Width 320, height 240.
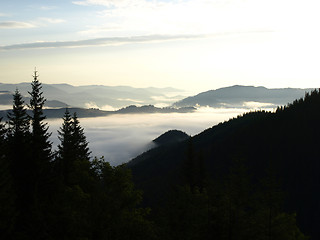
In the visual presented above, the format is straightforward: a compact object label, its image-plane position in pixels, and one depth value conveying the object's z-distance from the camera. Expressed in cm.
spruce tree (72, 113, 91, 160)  5919
